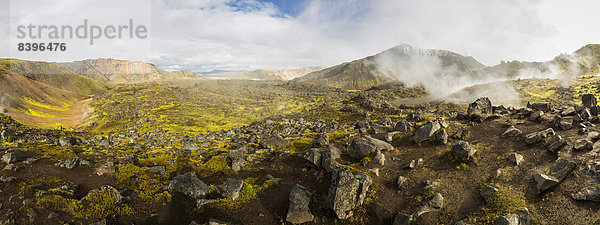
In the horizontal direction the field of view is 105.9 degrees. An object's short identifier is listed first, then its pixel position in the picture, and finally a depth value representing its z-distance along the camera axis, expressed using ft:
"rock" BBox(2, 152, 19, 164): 65.08
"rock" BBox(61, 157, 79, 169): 68.03
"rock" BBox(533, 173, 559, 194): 44.96
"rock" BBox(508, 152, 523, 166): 54.70
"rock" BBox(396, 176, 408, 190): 57.60
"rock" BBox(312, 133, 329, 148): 93.86
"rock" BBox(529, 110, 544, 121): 73.61
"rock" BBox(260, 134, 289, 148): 104.68
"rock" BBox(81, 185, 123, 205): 53.16
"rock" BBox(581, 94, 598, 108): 81.97
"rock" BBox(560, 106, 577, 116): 72.33
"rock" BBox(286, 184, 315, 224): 53.31
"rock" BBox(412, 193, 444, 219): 48.16
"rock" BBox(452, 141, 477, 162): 60.45
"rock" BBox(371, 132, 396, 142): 80.88
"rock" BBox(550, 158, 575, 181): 46.27
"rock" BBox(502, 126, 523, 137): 66.23
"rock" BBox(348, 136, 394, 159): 74.08
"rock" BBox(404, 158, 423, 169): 63.52
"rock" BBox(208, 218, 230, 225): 50.59
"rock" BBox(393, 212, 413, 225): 47.05
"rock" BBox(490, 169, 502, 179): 52.99
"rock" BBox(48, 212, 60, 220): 47.96
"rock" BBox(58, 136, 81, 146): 105.86
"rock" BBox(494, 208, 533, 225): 41.06
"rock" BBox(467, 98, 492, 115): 92.32
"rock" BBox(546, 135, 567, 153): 53.72
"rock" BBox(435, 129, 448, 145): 71.31
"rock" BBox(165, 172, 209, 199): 61.52
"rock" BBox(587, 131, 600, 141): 53.93
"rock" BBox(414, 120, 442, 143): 75.42
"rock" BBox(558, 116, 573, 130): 63.16
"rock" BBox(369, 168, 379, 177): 62.96
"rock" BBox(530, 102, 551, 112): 84.51
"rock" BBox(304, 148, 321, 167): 75.17
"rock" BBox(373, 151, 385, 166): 68.17
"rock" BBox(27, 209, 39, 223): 47.12
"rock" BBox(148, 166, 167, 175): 72.92
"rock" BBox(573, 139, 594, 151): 50.39
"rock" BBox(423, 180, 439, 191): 54.23
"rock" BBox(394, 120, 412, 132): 86.19
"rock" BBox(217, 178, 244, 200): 60.93
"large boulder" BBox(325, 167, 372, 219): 51.90
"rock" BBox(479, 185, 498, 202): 47.41
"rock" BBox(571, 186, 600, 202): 39.77
